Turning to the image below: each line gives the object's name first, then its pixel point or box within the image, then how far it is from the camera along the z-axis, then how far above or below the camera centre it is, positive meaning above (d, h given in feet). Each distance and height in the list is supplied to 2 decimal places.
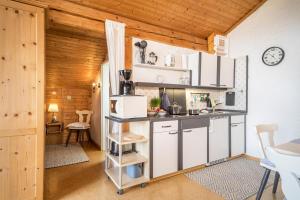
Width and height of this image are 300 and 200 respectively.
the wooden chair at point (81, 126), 14.51 -2.26
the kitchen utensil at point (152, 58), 10.30 +2.38
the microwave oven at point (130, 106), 7.59 -0.33
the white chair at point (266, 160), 6.00 -2.13
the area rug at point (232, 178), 7.49 -3.91
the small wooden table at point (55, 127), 14.72 -2.45
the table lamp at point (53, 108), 14.83 -0.81
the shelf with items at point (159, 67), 9.85 +1.87
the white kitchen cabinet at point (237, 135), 11.45 -2.40
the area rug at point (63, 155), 10.80 -3.88
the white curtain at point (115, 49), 8.86 +2.54
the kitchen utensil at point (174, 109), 9.85 -0.58
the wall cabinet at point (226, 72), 11.91 +1.83
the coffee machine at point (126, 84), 8.02 +0.66
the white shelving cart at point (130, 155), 7.45 -2.67
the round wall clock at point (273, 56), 10.36 +2.60
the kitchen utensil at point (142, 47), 9.52 +2.81
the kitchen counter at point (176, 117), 7.71 -0.91
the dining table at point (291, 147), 5.21 -1.50
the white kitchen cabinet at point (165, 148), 8.27 -2.37
